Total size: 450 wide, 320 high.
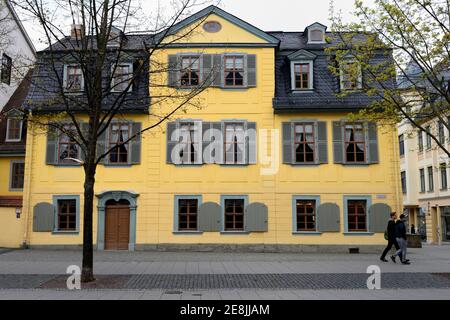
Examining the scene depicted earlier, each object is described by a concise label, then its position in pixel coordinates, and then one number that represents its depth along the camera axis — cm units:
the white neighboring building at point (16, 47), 2755
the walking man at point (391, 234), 1706
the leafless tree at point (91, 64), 1248
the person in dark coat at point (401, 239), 1655
